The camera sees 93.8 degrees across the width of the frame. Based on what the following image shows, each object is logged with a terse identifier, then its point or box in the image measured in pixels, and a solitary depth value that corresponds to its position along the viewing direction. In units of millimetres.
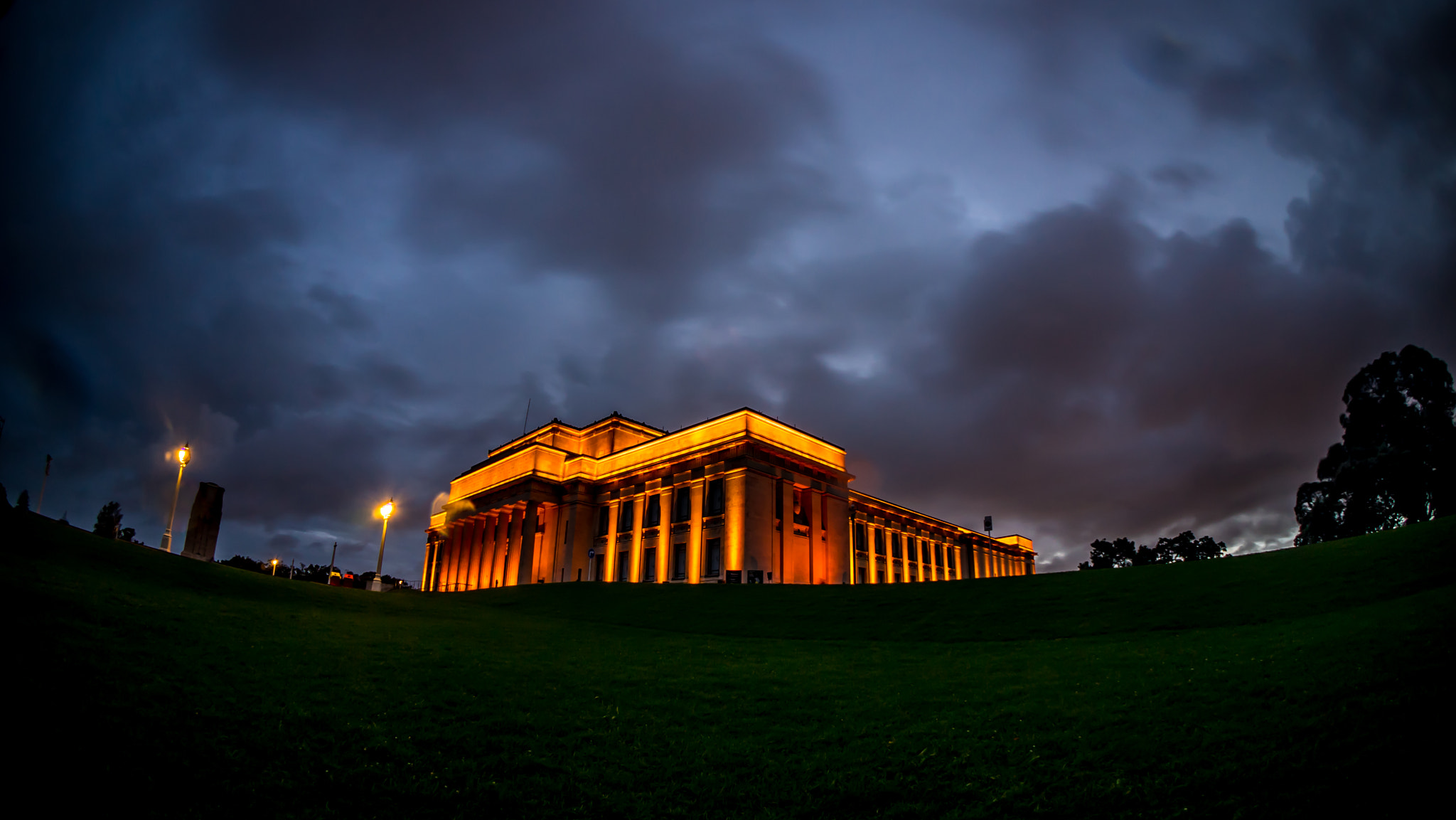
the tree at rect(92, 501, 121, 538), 61103
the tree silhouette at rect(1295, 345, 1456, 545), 45781
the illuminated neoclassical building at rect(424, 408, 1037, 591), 60875
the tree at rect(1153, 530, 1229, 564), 116312
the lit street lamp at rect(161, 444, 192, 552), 32562
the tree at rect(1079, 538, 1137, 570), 129500
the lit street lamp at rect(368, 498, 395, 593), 30866
